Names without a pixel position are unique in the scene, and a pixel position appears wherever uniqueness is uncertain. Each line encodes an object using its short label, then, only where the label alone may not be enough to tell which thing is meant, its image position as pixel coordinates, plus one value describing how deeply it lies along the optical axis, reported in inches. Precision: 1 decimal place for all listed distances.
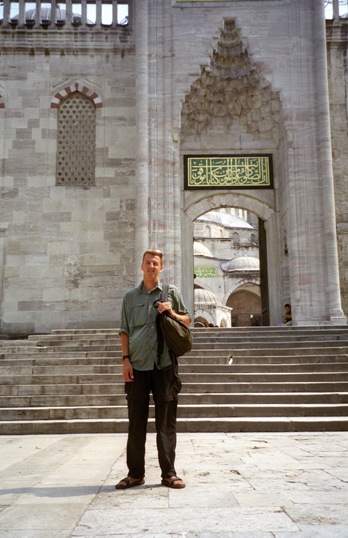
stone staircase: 222.2
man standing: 121.6
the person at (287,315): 481.4
